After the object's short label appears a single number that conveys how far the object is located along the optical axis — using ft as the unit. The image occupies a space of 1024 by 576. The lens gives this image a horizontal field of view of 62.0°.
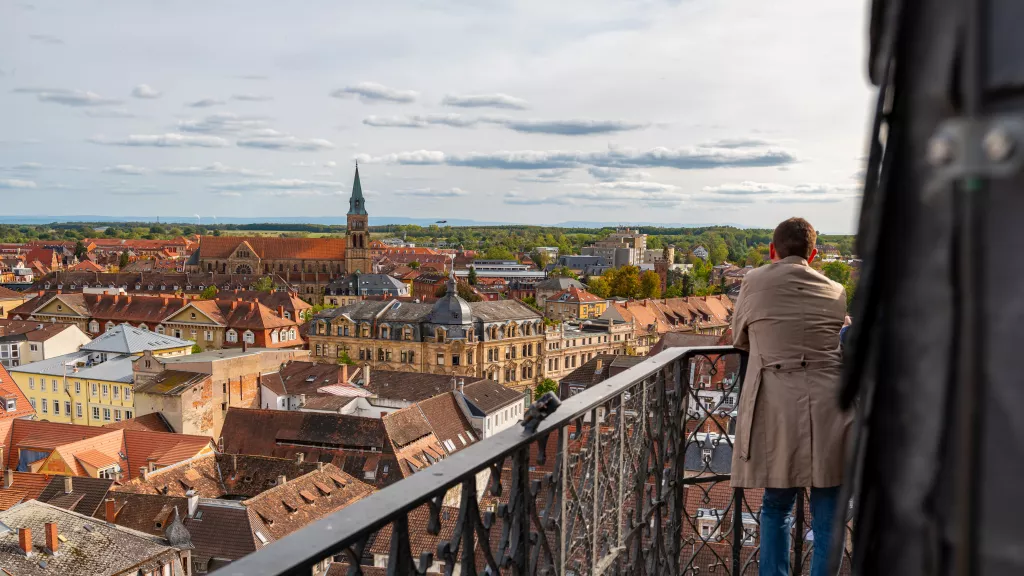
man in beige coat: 10.79
